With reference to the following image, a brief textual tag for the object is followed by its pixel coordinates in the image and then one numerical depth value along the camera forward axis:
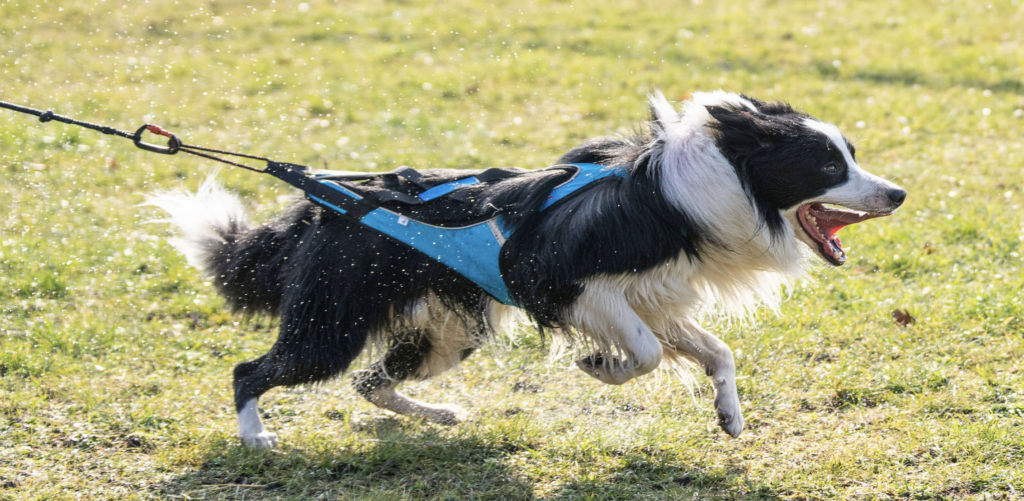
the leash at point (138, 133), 3.49
